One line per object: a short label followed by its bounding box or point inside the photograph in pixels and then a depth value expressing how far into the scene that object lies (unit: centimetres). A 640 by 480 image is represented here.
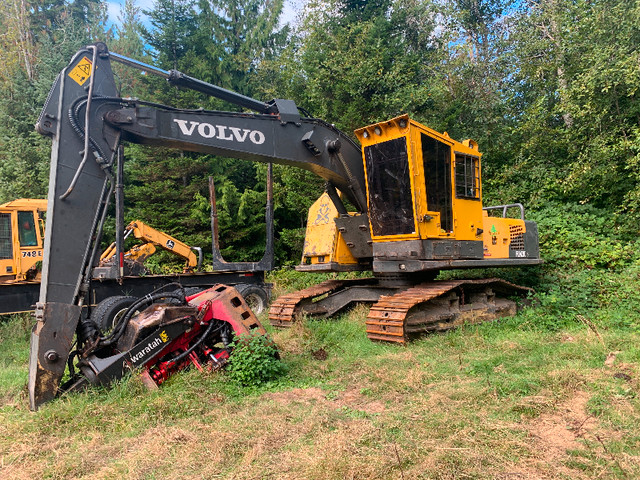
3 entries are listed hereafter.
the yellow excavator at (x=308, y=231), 438
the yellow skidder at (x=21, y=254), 912
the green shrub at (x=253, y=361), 466
